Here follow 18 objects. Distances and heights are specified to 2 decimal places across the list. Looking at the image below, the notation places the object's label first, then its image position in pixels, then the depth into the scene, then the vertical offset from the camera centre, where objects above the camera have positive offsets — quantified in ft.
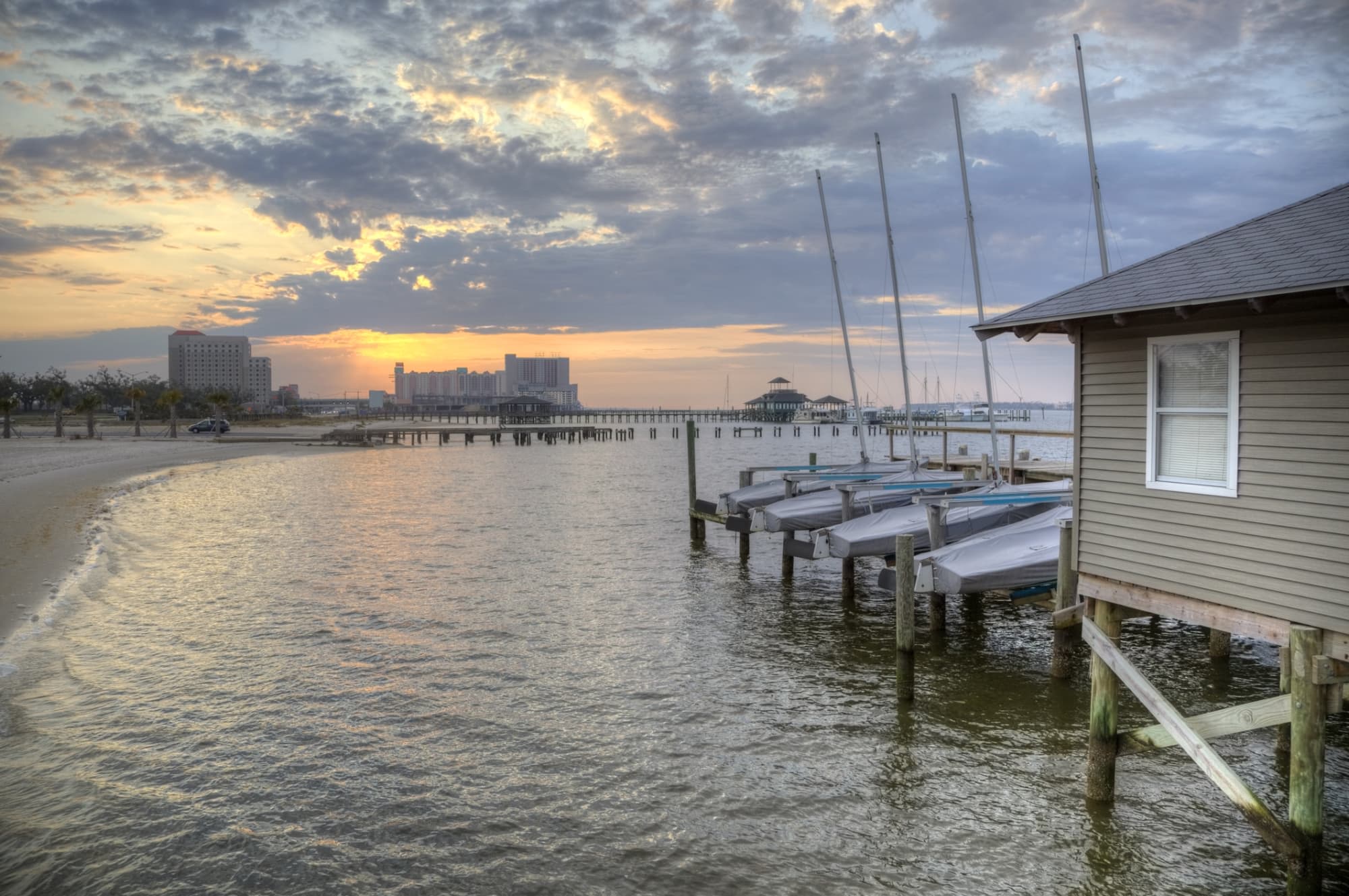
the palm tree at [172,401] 296.71 +6.28
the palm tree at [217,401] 310.55 +6.70
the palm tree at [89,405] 273.54 +4.78
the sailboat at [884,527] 54.70 -7.45
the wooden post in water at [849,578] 59.77 -11.58
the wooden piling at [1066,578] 38.80 -7.56
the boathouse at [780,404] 631.56 +7.15
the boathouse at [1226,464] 22.93 -1.63
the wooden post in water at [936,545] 50.80 -7.88
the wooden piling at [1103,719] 28.71 -10.40
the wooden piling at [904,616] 39.50 -9.31
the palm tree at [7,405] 249.75 +4.50
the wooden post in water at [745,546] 75.41 -11.65
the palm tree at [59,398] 265.34 +6.85
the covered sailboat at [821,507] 64.13 -7.15
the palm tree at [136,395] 291.81 +8.15
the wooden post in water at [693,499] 86.63 -8.84
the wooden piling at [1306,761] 21.98 -9.17
